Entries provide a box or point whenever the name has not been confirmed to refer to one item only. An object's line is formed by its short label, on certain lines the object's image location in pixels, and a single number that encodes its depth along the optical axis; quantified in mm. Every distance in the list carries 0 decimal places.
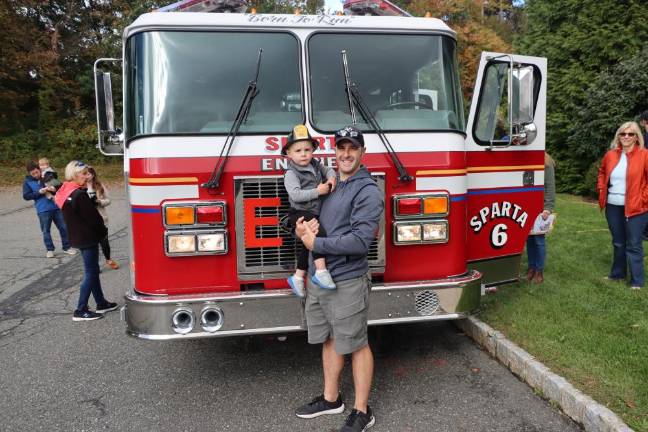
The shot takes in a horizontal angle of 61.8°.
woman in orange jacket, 5355
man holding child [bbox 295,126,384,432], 2988
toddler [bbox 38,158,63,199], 8922
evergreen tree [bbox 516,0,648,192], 13070
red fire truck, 3443
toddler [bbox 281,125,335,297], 3184
